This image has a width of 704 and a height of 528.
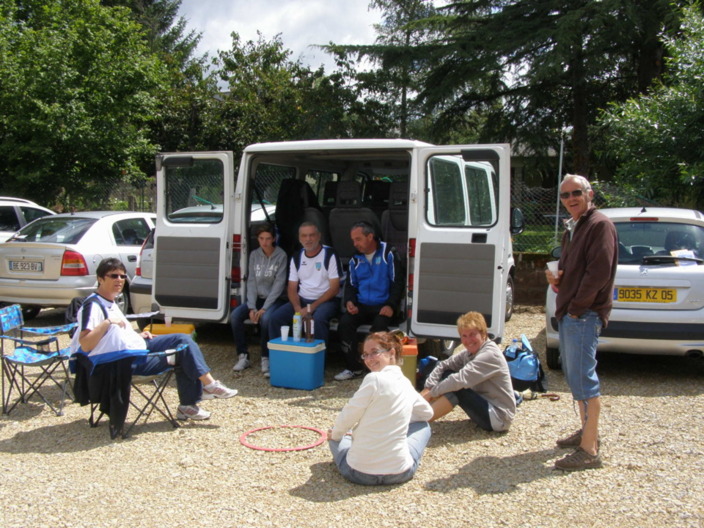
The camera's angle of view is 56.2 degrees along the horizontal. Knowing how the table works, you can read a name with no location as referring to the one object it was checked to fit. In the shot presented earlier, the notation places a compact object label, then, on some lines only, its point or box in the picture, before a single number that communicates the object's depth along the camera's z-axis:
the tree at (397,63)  17.69
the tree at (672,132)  9.17
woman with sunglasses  4.44
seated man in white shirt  6.27
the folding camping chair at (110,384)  4.51
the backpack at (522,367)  5.45
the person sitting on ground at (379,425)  3.65
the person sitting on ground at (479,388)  4.52
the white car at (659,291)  5.64
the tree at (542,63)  14.11
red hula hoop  4.36
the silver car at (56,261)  8.30
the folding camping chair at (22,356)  5.01
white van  5.49
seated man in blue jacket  6.05
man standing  3.78
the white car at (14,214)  10.83
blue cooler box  5.74
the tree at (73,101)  14.22
